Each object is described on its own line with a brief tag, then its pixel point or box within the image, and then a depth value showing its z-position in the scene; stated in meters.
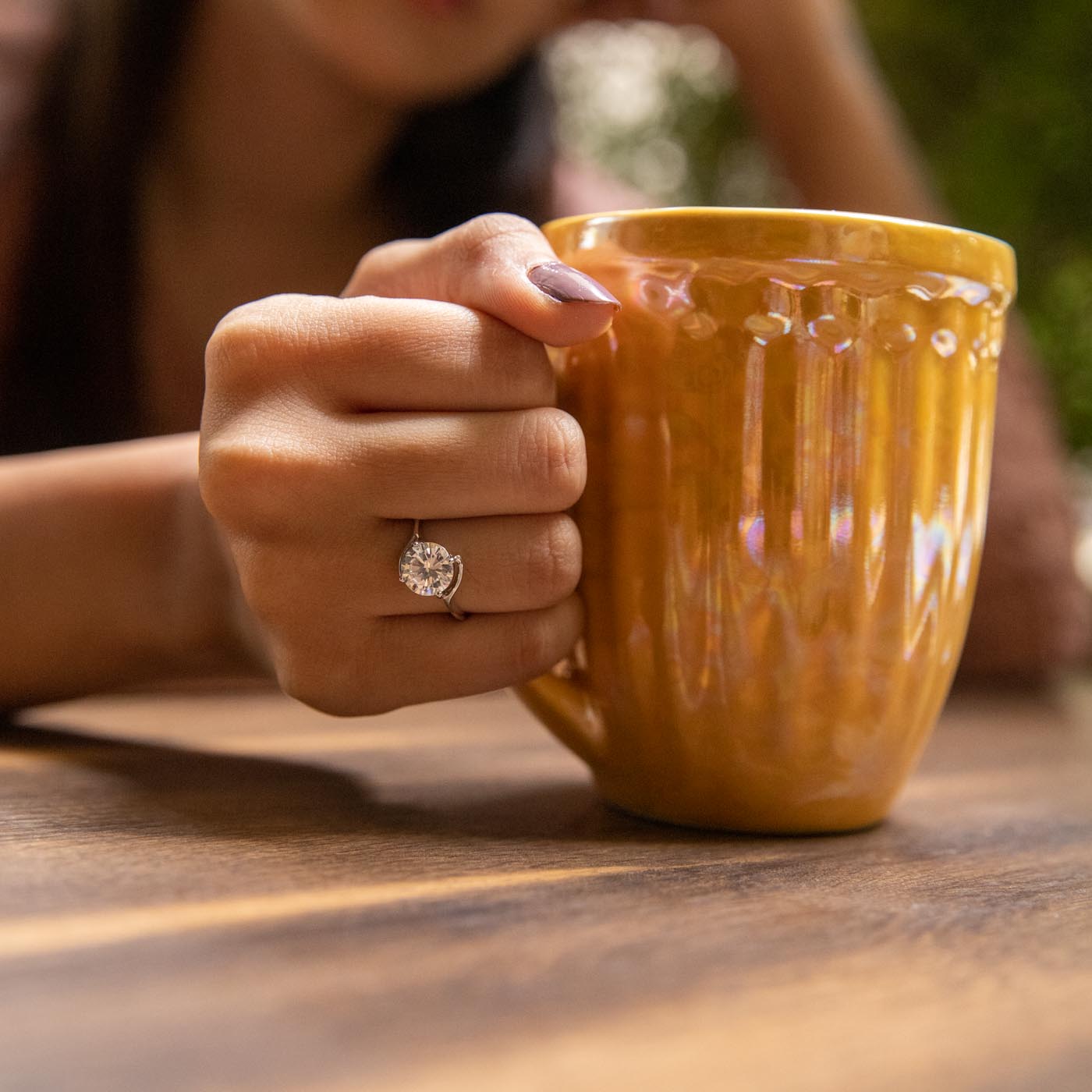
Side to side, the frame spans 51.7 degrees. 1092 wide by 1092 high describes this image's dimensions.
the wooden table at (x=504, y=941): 0.21
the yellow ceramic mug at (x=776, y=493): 0.37
